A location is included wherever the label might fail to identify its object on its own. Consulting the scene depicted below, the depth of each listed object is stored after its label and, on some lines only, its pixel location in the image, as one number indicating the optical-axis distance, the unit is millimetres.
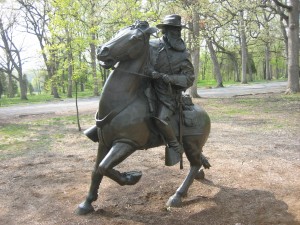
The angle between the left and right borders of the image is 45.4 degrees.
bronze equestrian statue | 4176
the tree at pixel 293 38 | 18906
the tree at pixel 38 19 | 32469
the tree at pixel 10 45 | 36172
